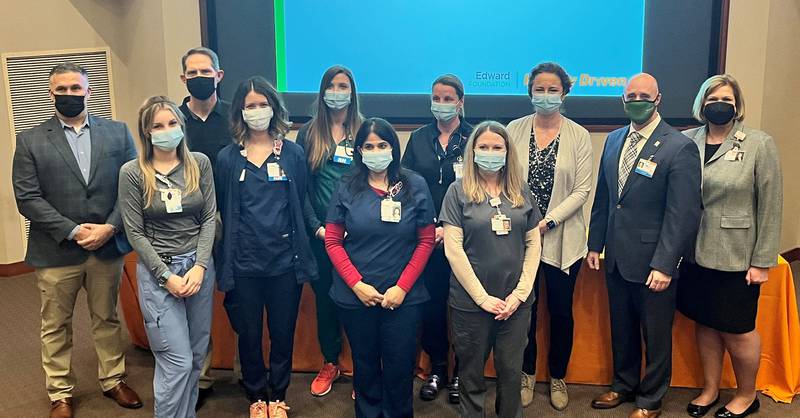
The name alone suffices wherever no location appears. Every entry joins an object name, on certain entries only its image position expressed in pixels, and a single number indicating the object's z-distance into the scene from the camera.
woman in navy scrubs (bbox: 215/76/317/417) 3.07
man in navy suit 2.99
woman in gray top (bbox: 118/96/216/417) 2.87
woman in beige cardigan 3.24
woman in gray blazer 3.04
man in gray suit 3.14
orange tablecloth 3.46
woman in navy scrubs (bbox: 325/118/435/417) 2.94
